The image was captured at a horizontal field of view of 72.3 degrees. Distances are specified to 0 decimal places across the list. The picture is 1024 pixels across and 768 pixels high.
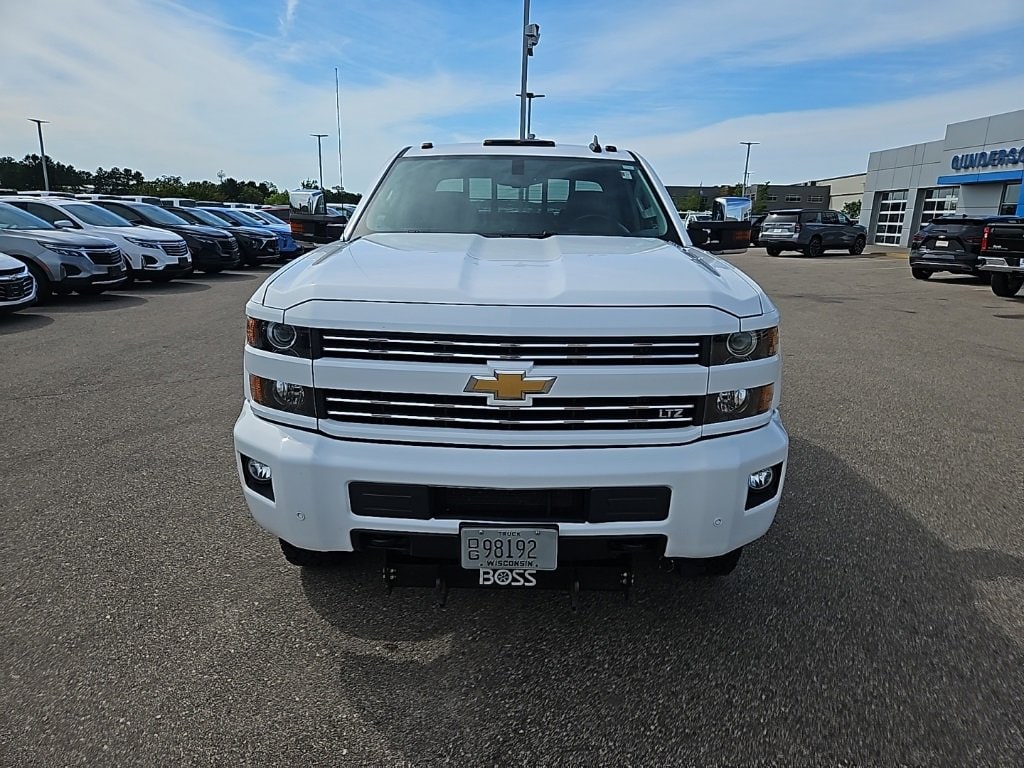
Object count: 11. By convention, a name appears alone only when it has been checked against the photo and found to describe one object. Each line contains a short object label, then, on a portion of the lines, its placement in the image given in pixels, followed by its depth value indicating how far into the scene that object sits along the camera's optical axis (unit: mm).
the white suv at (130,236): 13494
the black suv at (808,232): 28094
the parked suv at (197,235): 16125
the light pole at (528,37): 17609
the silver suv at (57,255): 11203
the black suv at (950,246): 16125
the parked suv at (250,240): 18250
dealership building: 29531
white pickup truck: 2221
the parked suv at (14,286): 9523
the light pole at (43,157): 53900
